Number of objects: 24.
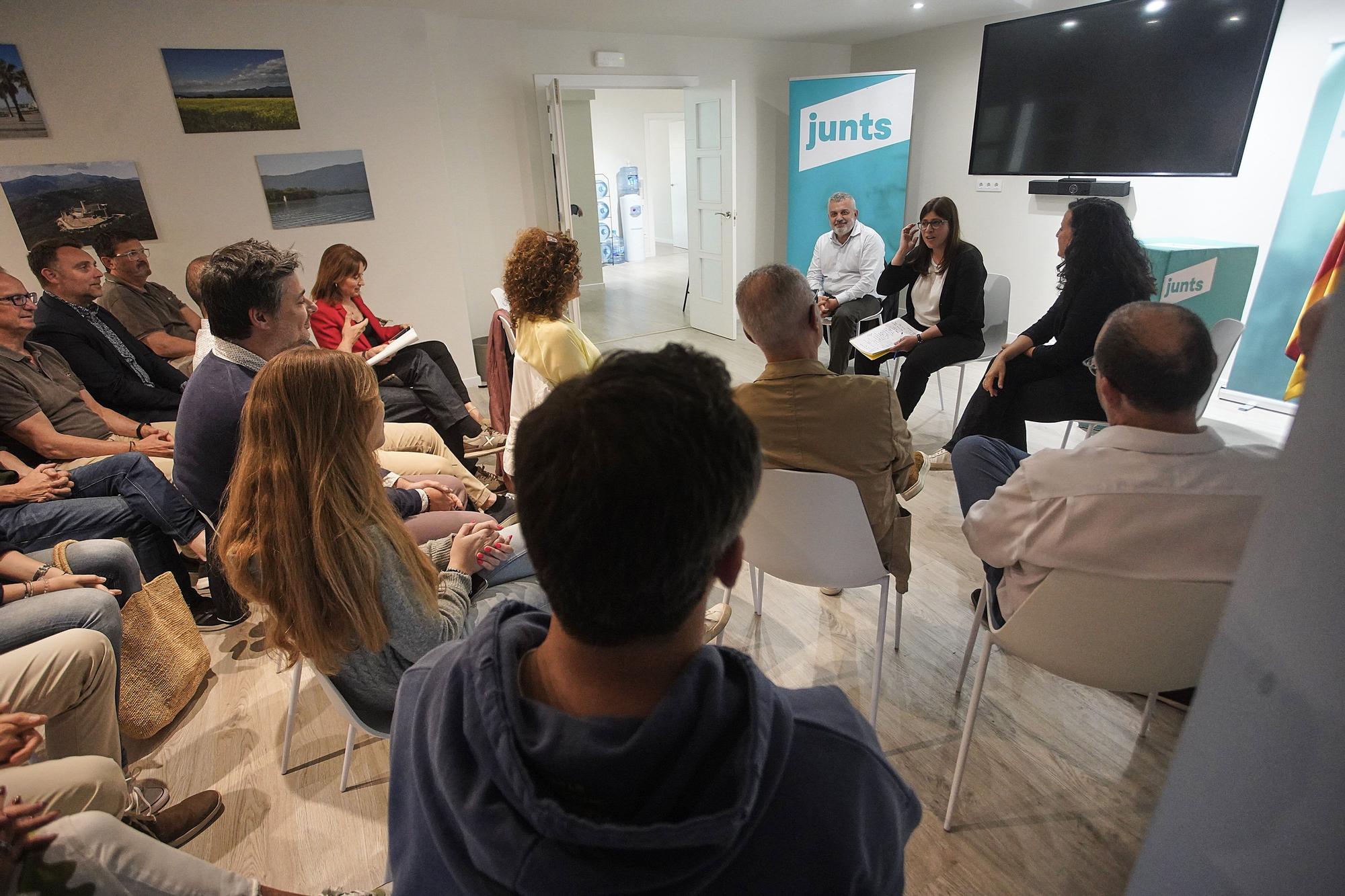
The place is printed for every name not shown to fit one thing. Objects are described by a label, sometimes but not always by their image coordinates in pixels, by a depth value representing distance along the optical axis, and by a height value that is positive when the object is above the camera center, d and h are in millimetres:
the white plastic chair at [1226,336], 2373 -577
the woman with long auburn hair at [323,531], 1251 -603
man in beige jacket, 1679 -577
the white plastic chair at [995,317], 3850 -783
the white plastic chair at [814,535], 1581 -849
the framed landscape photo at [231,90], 3711 +636
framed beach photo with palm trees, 3299 +536
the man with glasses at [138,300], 3303 -443
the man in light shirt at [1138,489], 1184 -572
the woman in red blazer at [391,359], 3166 -737
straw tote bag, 1940 -1310
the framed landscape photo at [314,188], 4109 +89
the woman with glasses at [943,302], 3492 -639
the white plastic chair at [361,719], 1369 -1061
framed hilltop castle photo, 3480 +66
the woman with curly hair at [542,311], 2525 -438
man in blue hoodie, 502 -414
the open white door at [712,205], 5676 -152
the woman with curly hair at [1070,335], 2732 -668
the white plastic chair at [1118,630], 1184 -831
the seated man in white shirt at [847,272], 4301 -577
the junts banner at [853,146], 5430 +295
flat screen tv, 3824 +520
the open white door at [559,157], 4852 +254
